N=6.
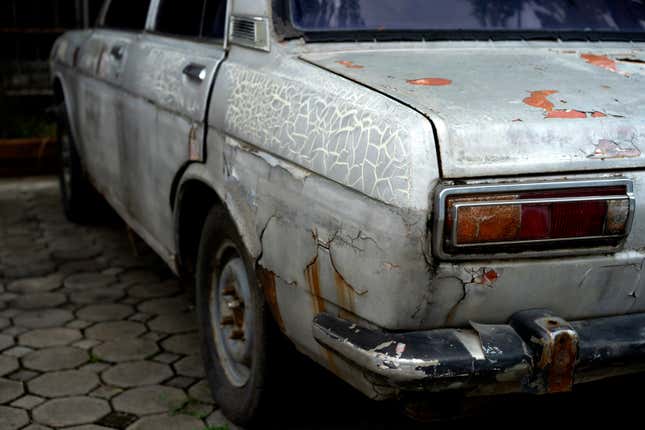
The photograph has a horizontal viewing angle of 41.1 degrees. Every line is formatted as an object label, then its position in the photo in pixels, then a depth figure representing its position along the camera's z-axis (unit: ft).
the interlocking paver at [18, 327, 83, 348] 13.03
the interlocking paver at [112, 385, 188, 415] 10.94
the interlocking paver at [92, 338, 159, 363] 12.54
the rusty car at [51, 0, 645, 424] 6.84
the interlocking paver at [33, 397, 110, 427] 10.62
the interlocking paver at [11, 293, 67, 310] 14.62
